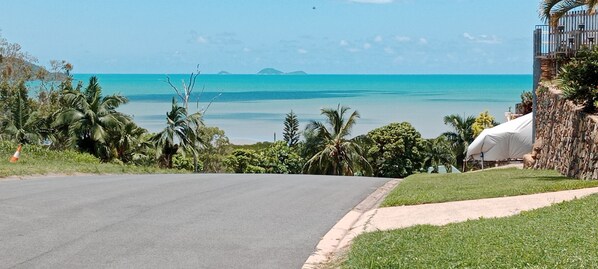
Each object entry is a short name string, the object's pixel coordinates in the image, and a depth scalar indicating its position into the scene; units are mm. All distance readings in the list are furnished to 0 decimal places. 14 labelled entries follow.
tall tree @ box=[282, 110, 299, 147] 76500
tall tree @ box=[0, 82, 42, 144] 38594
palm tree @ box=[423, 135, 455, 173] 56875
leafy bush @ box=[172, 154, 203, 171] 53719
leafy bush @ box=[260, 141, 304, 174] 56344
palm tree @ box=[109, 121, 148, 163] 38812
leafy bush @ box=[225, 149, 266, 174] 56375
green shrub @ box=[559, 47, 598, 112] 17359
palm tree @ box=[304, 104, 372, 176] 46062
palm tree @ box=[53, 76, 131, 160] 36219
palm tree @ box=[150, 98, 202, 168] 39625
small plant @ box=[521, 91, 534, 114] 34375
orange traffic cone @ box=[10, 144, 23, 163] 23150
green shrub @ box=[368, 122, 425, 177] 54072
